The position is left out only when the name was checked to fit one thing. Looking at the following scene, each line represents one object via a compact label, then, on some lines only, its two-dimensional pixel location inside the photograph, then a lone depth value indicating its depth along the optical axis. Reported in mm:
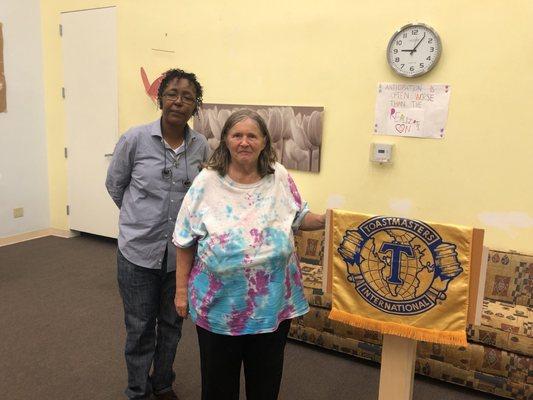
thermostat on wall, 2971
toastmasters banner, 1356
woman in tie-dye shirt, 1372
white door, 4266
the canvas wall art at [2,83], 4208
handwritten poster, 2801
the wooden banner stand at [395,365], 1519
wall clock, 2734
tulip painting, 3229
